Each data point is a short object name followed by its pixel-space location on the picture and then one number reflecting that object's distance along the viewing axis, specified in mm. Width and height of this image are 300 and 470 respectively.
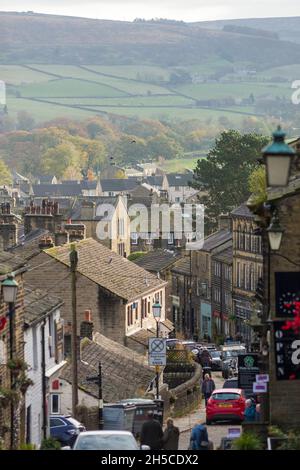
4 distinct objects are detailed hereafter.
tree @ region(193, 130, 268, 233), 148000
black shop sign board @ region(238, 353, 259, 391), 47497
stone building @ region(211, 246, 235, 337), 107875
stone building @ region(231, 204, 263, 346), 100062
